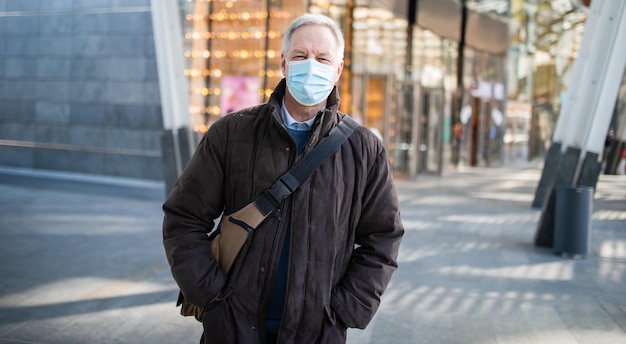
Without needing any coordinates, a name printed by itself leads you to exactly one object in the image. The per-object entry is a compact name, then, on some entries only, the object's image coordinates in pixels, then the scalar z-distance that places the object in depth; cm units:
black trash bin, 829
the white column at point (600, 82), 886
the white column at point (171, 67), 1088
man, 245
